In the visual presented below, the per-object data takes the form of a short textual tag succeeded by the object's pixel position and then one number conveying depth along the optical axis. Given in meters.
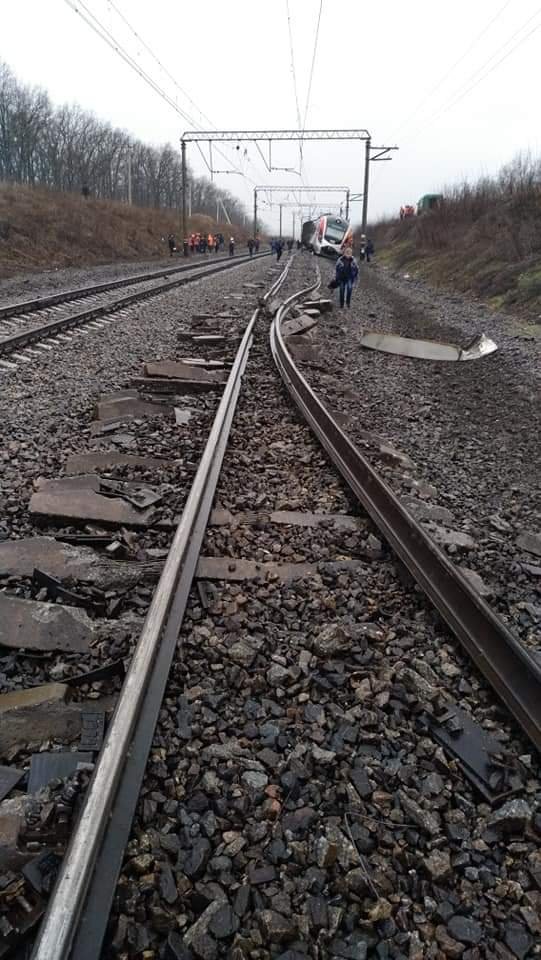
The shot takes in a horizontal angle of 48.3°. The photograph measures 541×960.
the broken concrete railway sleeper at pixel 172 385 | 7.00
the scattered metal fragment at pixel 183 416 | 5.79
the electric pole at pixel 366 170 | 36.03
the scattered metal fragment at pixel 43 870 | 1.59
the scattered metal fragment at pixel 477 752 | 2.02
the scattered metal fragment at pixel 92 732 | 2.08
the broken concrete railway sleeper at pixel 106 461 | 4.56
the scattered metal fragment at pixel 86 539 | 3.50
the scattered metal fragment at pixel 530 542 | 3.82
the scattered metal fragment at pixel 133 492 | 3.94
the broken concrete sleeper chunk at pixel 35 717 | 2.14
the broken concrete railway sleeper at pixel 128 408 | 5.93
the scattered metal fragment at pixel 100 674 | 2.39
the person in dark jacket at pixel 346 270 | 15.45
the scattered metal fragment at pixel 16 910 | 1.46
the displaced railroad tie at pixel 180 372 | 7.49
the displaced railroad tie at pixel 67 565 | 3.12
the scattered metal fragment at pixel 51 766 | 1.95
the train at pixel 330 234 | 40.38
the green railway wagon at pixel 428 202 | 39.91
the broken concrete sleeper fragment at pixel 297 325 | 11.58
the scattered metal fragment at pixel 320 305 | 15.32
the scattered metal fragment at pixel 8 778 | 1.92
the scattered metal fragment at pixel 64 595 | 2.93
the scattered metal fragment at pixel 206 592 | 2.95
